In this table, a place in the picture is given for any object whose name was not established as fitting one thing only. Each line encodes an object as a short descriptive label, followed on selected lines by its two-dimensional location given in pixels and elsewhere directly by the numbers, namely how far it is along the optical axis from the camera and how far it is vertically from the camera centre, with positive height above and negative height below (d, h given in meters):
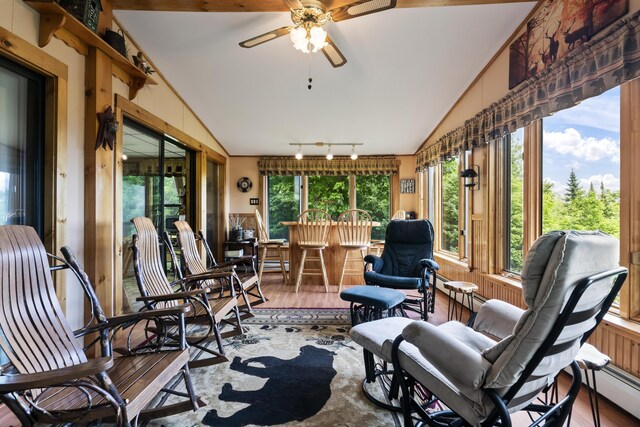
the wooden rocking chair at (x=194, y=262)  2.85 -0.51
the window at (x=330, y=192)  6.18 +0.43
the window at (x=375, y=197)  6.15 +0.33
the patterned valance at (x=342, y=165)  5.91 +0.94
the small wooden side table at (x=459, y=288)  2.71 -0.69
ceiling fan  2.00 +1.39
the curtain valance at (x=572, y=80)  1.63 +0.90
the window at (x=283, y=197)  6.22 +0.31
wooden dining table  4.64 -0.77
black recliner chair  3.24 -0.48
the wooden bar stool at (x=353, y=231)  4.20 -0.26
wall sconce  3.54 +0.44
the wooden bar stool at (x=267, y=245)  4.68 -0.52
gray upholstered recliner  1.00 -0.49
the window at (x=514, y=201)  2.87 +0.12
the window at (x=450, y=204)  4.41 +0.14
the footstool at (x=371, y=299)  2.41 -0.72
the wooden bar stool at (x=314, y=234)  4.25 -0.31
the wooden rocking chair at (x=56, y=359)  1.09 -0.62
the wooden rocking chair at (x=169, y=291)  2.00 -0.57
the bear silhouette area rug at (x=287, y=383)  1.63 -1.12
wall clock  6.11 +0.58
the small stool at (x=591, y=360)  1.32 -0.66
